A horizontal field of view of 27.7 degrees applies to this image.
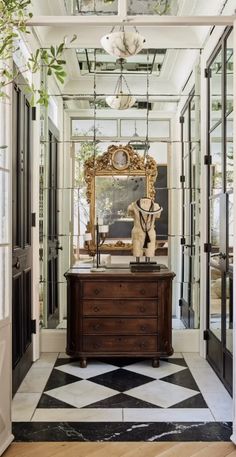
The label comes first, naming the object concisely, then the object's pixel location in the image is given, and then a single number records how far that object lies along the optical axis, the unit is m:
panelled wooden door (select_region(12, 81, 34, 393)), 3.38
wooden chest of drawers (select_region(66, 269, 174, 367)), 3.95
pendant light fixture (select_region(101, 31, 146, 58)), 3.16
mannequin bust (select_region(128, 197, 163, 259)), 4.20
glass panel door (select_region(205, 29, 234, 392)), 3.42
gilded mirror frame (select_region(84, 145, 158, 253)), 4.62
